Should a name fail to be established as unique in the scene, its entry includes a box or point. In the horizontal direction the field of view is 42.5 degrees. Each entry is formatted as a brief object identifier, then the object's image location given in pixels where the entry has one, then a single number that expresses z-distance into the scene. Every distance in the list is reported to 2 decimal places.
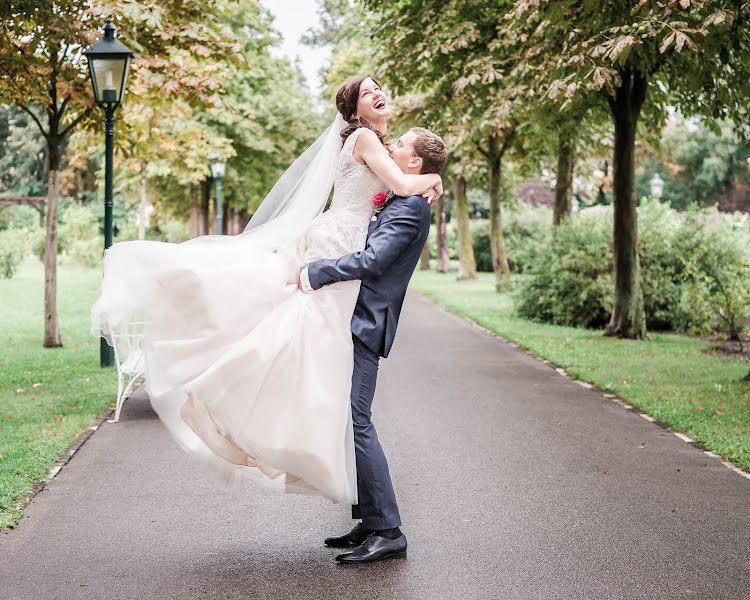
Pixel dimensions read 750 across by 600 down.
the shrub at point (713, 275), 15.94
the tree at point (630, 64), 9.62
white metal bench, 8.51
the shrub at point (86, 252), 41.47
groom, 4.82
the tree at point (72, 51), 11.69
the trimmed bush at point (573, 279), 19.86
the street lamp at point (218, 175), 32.62
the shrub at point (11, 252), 35.96
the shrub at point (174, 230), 60.79
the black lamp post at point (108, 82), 11.63
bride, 4.64
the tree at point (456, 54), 15.89
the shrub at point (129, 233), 44.43
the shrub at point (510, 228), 45.44
